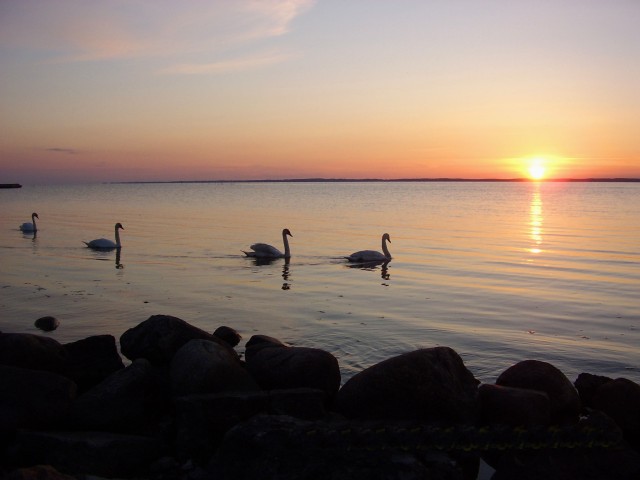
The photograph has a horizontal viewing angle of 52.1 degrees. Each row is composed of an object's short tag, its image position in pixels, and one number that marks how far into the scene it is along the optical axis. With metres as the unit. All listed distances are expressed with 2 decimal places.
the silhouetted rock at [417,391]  6.71
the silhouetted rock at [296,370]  7.41
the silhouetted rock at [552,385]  7.23
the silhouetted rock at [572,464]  5.60
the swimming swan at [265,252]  22.89
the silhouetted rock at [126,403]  6.74
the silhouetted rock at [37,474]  4.89
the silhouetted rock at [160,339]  8.31
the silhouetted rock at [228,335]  10.50
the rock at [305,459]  5.28
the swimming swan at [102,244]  25.38
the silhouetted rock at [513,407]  6.71
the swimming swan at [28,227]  32.00
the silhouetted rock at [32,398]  6.61
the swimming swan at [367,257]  22.34
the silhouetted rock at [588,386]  7.75
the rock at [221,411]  6.26
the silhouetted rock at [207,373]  7.04
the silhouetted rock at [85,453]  6.02
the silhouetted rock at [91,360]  7.89
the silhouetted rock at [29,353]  7.88
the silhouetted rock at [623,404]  6.89
